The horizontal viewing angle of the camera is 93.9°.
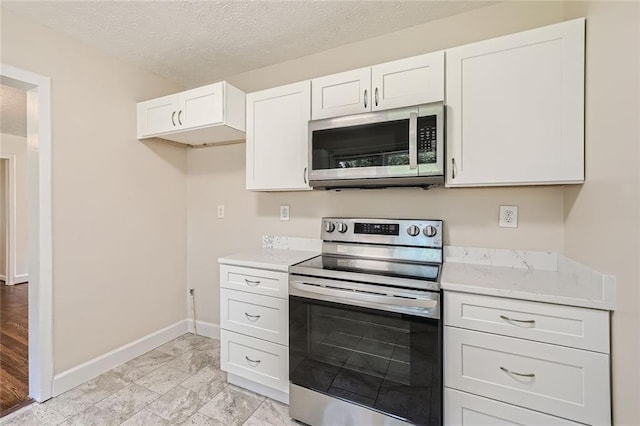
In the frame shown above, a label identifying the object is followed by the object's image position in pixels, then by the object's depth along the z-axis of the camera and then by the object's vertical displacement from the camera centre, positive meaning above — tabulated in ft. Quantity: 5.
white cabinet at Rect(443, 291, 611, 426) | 3.74 -2.04
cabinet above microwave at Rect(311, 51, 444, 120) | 5.25 +2.35
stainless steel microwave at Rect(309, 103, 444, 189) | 5.02 +1.14
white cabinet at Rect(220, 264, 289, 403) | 5.86 -2.44
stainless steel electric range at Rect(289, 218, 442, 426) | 4.44 -2.06
